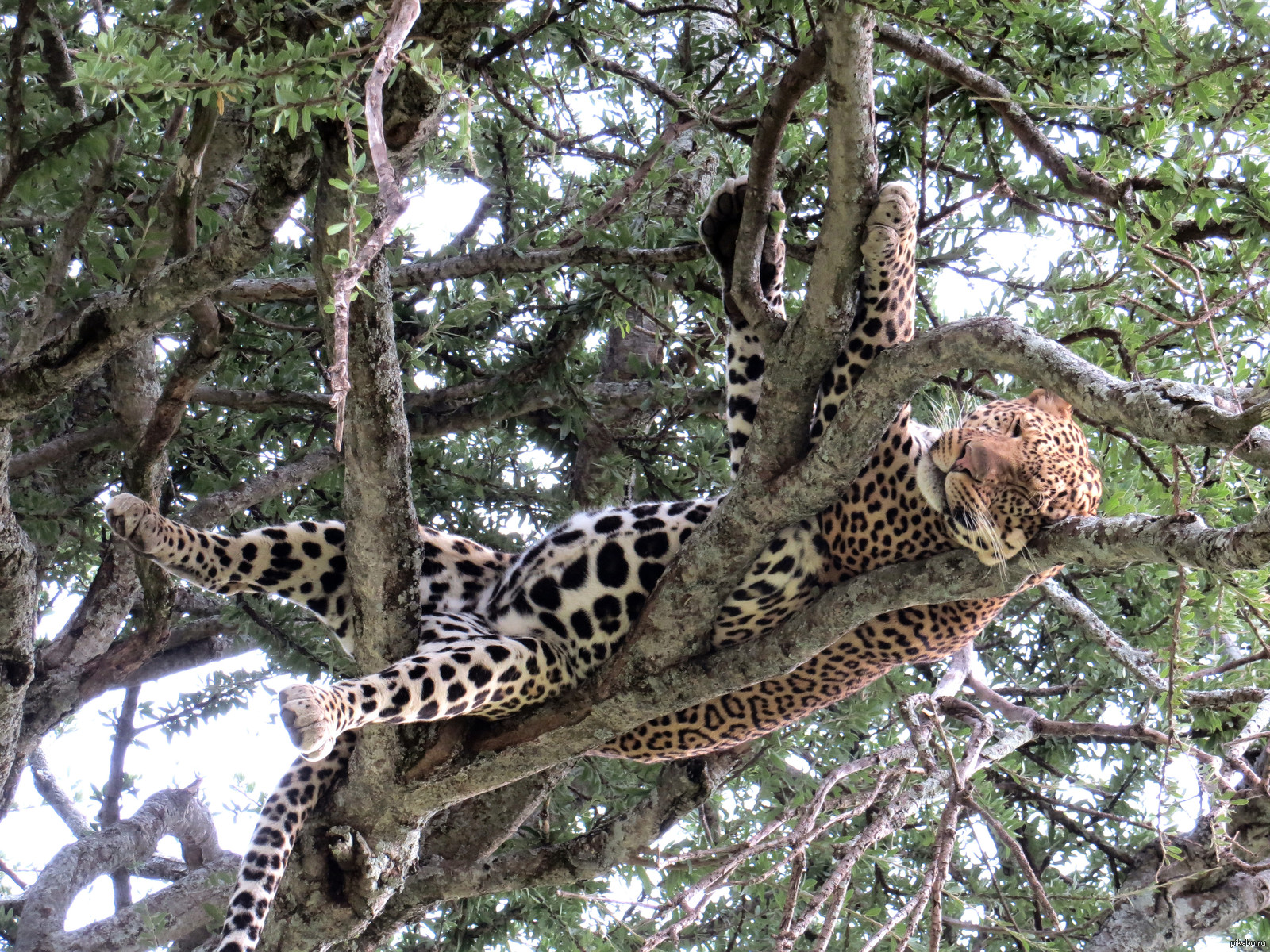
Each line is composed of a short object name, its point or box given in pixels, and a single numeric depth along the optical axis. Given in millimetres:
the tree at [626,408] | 6906
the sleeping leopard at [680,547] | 8273
